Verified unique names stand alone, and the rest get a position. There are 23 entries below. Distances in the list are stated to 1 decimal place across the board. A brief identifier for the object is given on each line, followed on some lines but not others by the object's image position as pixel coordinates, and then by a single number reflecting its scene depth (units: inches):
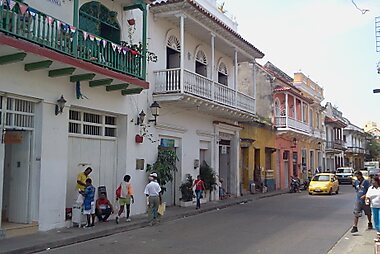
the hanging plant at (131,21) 609.7
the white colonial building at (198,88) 674.2
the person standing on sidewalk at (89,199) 489.7
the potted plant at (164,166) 644.7
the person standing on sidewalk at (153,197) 544.1
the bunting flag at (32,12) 406.7
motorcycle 1210.6
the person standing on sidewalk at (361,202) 499.4
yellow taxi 1113.4
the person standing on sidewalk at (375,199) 425.4
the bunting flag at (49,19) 431.1
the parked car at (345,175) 1717.3
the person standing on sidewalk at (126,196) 550.9
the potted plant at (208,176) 812.0
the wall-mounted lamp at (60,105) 485.4
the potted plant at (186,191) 735.7
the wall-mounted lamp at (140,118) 630.5
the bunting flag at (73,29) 460.8
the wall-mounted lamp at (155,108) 650.2
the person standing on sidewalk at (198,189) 710.5
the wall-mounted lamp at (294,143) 1448.1
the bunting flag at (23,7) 394.3
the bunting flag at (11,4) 385.7
